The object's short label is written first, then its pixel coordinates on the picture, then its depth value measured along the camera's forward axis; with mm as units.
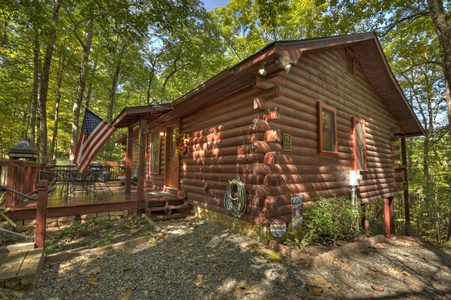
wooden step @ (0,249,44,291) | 2659
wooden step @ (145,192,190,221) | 6073
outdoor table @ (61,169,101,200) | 5938
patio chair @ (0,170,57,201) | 6139
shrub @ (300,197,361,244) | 4336
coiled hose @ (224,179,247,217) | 4648
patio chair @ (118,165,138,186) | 10777
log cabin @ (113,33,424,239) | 4398
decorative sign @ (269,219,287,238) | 4094
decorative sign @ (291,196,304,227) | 4418
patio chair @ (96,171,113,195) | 6886
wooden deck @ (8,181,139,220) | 4859
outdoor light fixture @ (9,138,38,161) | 6582
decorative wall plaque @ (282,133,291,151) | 4602
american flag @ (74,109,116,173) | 4848
